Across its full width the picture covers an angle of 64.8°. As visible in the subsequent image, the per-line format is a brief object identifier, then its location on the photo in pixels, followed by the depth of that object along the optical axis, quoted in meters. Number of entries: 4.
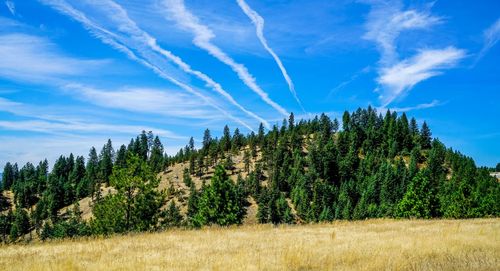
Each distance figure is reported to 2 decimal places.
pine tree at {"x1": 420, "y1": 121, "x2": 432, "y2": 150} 197.62
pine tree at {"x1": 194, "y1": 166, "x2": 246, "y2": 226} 49.50
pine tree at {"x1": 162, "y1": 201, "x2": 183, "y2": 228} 111.62
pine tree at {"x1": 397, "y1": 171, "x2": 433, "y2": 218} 56.72
